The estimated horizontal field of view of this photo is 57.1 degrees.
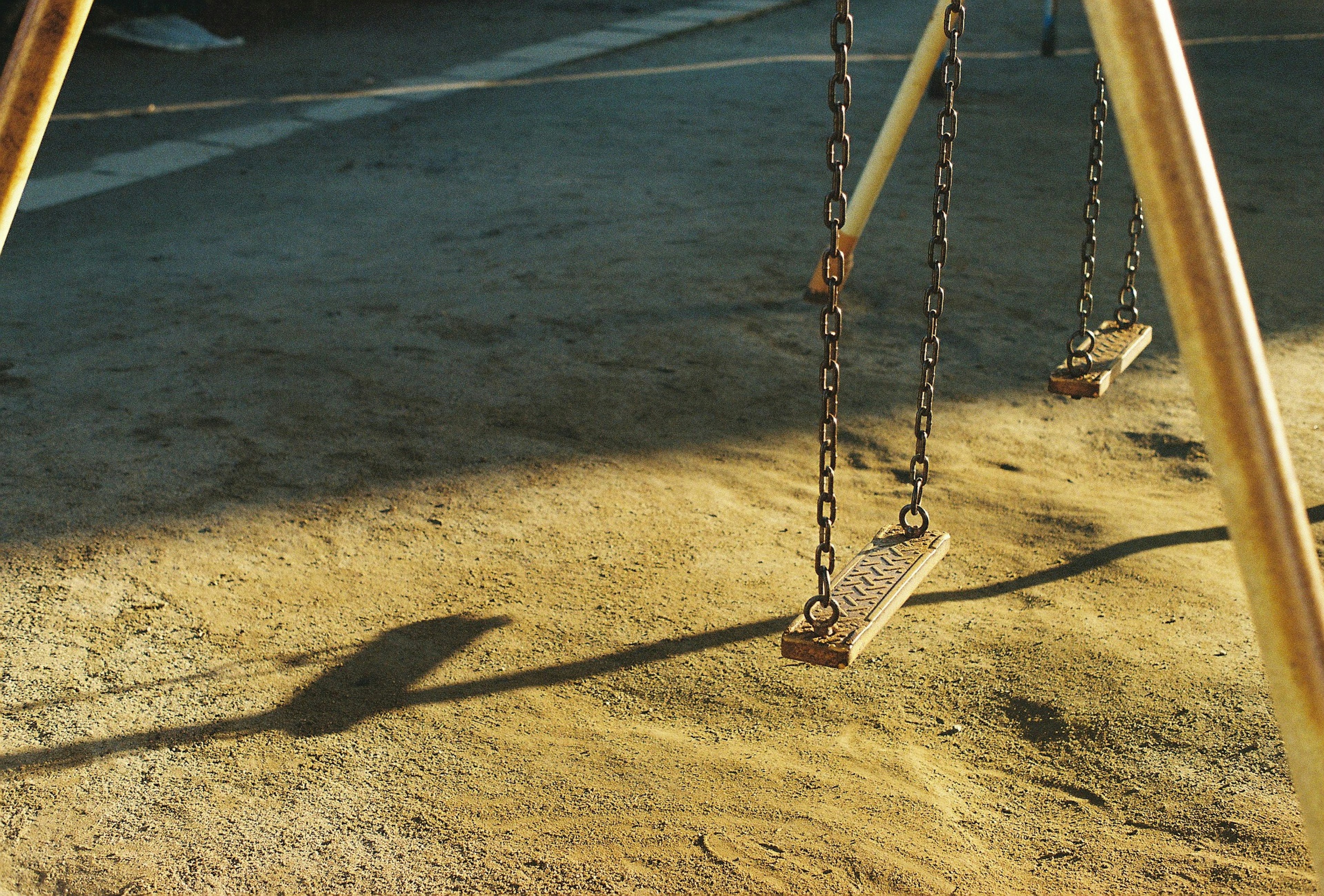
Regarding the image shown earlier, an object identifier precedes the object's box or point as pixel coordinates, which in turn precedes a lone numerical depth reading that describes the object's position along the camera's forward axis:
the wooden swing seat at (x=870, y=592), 1.90
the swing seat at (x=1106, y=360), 2.67
